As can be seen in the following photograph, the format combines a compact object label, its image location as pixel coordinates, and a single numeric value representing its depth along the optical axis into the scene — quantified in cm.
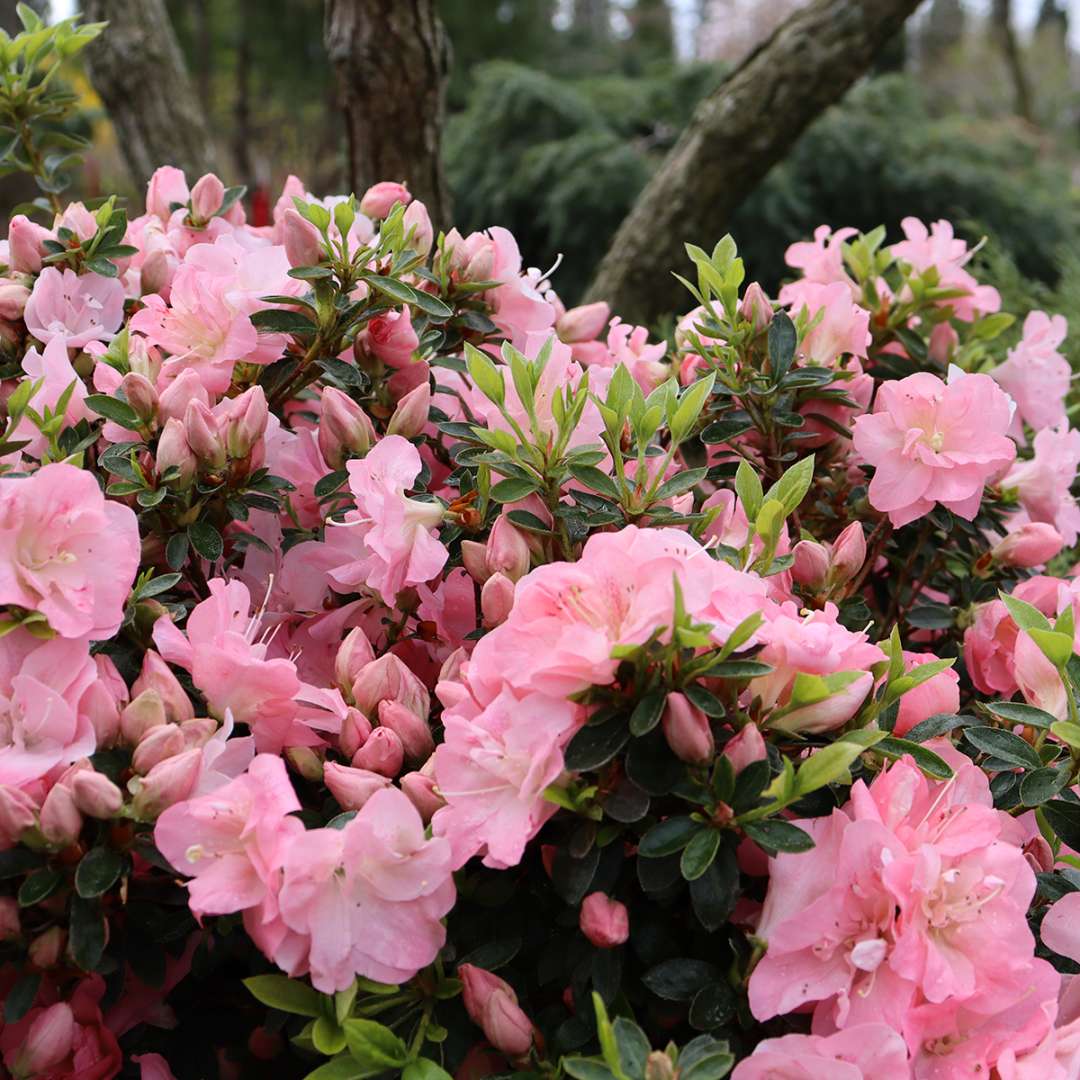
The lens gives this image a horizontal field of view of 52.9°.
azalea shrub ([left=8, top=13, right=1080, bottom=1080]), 68
